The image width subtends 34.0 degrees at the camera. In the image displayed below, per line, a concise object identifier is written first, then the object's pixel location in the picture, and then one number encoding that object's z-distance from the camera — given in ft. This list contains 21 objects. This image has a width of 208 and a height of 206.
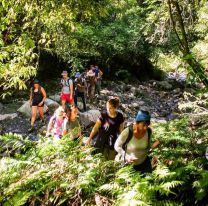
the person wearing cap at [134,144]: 17.08
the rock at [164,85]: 81.05
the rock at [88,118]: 44.39
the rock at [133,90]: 71.35
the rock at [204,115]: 22.29
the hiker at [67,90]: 42.42
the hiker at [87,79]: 58.74
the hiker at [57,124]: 23.80
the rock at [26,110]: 47.86
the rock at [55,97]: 57.06
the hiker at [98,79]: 60.03
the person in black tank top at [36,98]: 38.55
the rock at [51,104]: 50.49
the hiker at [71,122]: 22.77
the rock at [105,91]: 66.86
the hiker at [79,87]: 48.29
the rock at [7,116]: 46.18
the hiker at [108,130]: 20.08
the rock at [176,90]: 76.43
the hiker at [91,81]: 58.08
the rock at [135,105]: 59.81
